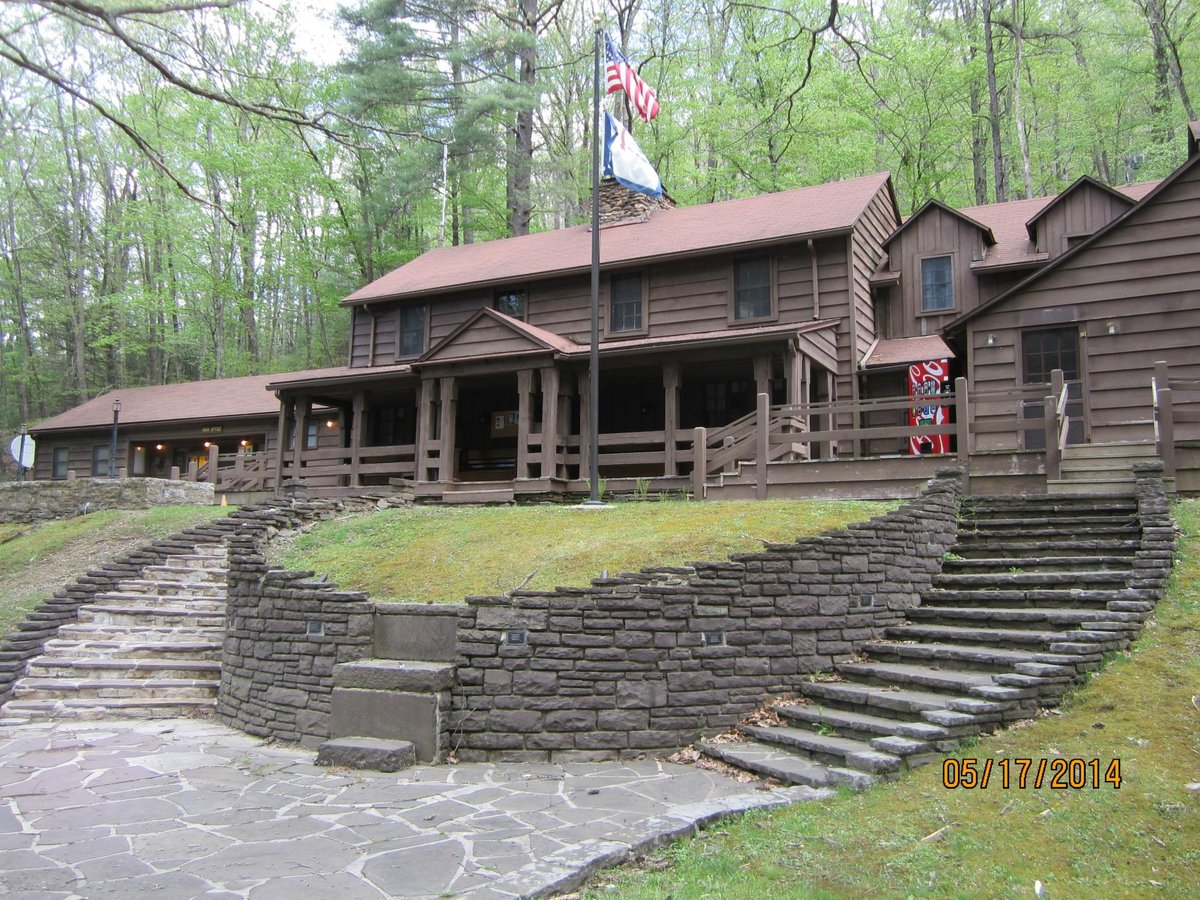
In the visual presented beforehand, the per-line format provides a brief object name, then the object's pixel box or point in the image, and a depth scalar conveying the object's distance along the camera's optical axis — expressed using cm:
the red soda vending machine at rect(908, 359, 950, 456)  1583
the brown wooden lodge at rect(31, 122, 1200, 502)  1166
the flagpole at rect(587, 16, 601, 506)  1135
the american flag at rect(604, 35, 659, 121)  1227
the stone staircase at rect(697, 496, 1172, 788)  617
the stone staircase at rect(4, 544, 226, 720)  942
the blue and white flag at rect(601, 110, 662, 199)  1308
